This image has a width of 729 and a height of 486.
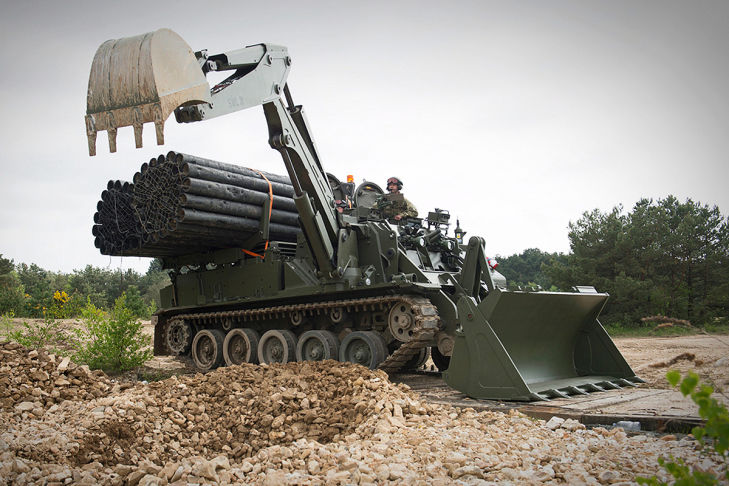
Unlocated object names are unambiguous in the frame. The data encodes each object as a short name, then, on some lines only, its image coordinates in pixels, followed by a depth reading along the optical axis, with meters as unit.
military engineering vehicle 6.09
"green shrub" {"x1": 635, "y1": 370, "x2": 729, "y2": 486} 1.99
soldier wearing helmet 10.26
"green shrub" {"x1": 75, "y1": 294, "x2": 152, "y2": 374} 10.55
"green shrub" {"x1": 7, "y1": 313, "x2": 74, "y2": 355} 10.10
